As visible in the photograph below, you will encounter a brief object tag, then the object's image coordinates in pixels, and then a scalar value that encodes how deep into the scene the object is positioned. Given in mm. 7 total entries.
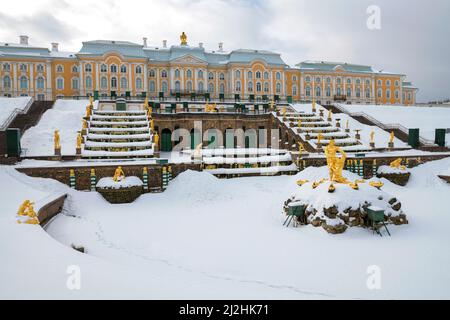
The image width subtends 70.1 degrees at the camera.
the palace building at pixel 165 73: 59594
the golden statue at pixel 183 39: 66125
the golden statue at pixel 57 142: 21133
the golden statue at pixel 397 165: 21680
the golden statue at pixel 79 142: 22312
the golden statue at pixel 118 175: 17828
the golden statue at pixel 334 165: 14102
